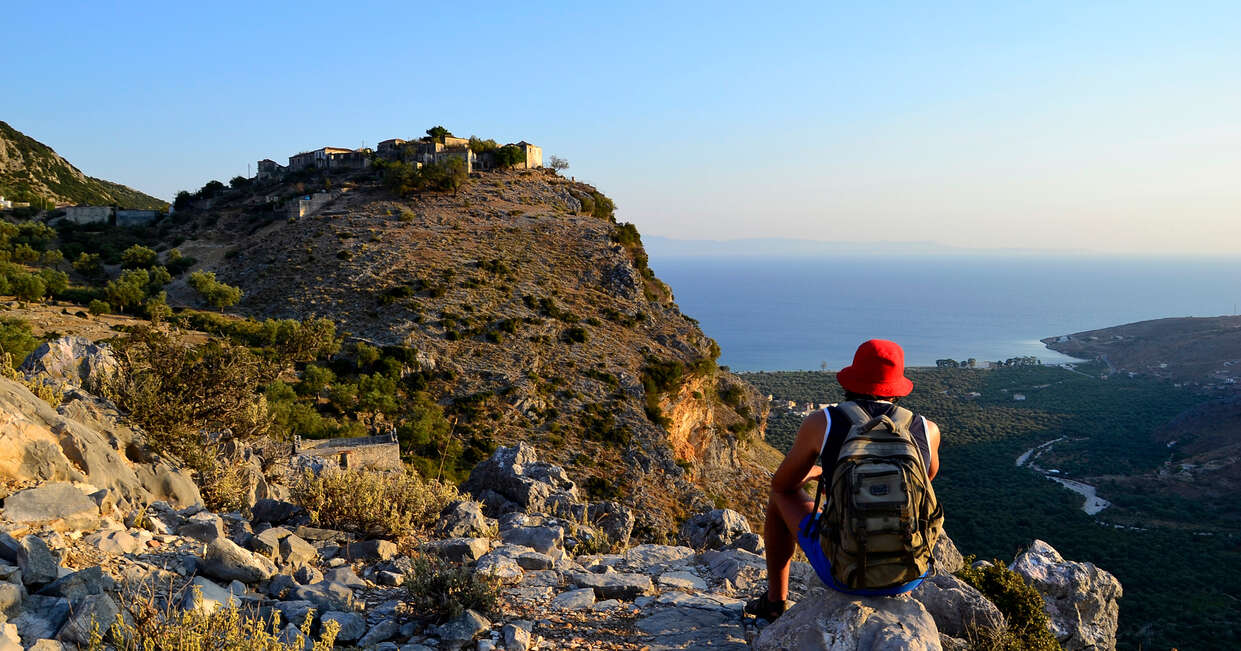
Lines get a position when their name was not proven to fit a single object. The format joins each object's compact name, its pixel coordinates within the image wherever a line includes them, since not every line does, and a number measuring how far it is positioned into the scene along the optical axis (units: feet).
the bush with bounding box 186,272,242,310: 108.17
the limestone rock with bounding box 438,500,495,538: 19.48
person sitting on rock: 10.00
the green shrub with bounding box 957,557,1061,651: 12.80
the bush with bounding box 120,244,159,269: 127.54
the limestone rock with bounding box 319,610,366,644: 11.59
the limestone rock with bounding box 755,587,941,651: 9.70
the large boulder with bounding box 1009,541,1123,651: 16.29
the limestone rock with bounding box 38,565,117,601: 9.99
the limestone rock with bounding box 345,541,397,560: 16.38
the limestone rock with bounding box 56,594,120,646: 9.04
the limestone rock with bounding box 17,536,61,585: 10.03
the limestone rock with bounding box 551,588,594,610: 14.42
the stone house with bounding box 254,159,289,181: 188.85
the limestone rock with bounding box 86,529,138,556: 12.57
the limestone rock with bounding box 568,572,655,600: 15.34
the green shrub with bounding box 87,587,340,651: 8.69
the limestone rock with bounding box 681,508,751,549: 23.79
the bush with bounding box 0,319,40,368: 50.88
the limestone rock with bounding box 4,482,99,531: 12.34
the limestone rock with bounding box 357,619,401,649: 11.63
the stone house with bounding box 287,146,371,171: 184.03
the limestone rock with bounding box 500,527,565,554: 18.95
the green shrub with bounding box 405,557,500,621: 12.57
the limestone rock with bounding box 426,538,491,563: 16.89
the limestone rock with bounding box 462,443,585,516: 25.84
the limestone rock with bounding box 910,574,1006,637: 12.83
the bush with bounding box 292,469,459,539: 17.85
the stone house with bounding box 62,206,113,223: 156.04
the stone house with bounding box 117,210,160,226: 161.27
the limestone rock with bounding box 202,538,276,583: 12.67
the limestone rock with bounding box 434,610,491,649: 11.80
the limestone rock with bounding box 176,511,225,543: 14.62
